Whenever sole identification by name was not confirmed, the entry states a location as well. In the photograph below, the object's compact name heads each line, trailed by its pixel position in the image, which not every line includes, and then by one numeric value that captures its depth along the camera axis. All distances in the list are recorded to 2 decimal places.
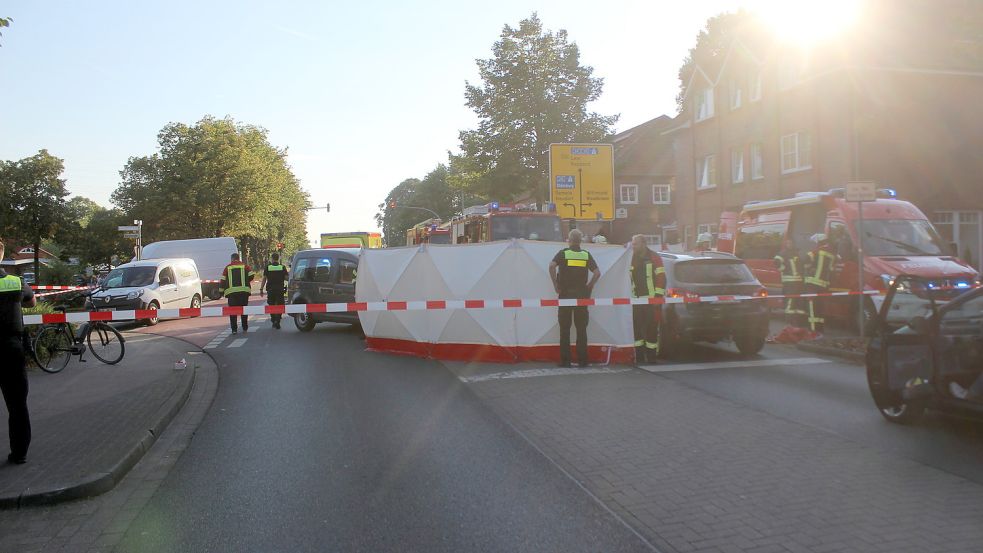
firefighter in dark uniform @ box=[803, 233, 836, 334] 13.77
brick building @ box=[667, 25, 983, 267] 26.11
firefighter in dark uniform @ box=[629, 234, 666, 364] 10.97
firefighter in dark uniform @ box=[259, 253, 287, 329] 17.59
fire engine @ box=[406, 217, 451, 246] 25.72
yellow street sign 23.56
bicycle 11.27
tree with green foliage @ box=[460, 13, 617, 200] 42.91
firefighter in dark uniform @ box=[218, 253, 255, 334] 17.06
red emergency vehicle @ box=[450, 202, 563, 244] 20.28
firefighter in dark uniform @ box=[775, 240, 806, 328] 14.90
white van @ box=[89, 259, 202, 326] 20.16
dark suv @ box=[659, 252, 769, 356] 10.91
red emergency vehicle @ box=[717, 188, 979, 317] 13.70
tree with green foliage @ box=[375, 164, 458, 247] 110.06
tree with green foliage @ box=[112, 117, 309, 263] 52.78
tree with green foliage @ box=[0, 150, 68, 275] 38.57
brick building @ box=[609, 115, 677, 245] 48.00
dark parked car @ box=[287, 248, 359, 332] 16.06
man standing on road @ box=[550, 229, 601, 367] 10.43
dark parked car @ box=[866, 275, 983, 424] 5.98
